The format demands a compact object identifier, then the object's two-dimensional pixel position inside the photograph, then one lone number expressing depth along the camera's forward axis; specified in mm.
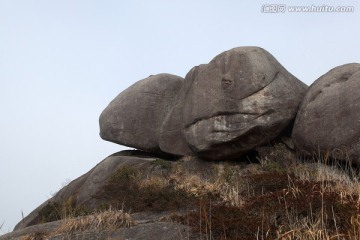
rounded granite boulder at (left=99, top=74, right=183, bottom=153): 19188
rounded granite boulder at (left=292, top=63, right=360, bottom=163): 12531
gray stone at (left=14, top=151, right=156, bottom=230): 16805
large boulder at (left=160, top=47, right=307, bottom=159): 14984
